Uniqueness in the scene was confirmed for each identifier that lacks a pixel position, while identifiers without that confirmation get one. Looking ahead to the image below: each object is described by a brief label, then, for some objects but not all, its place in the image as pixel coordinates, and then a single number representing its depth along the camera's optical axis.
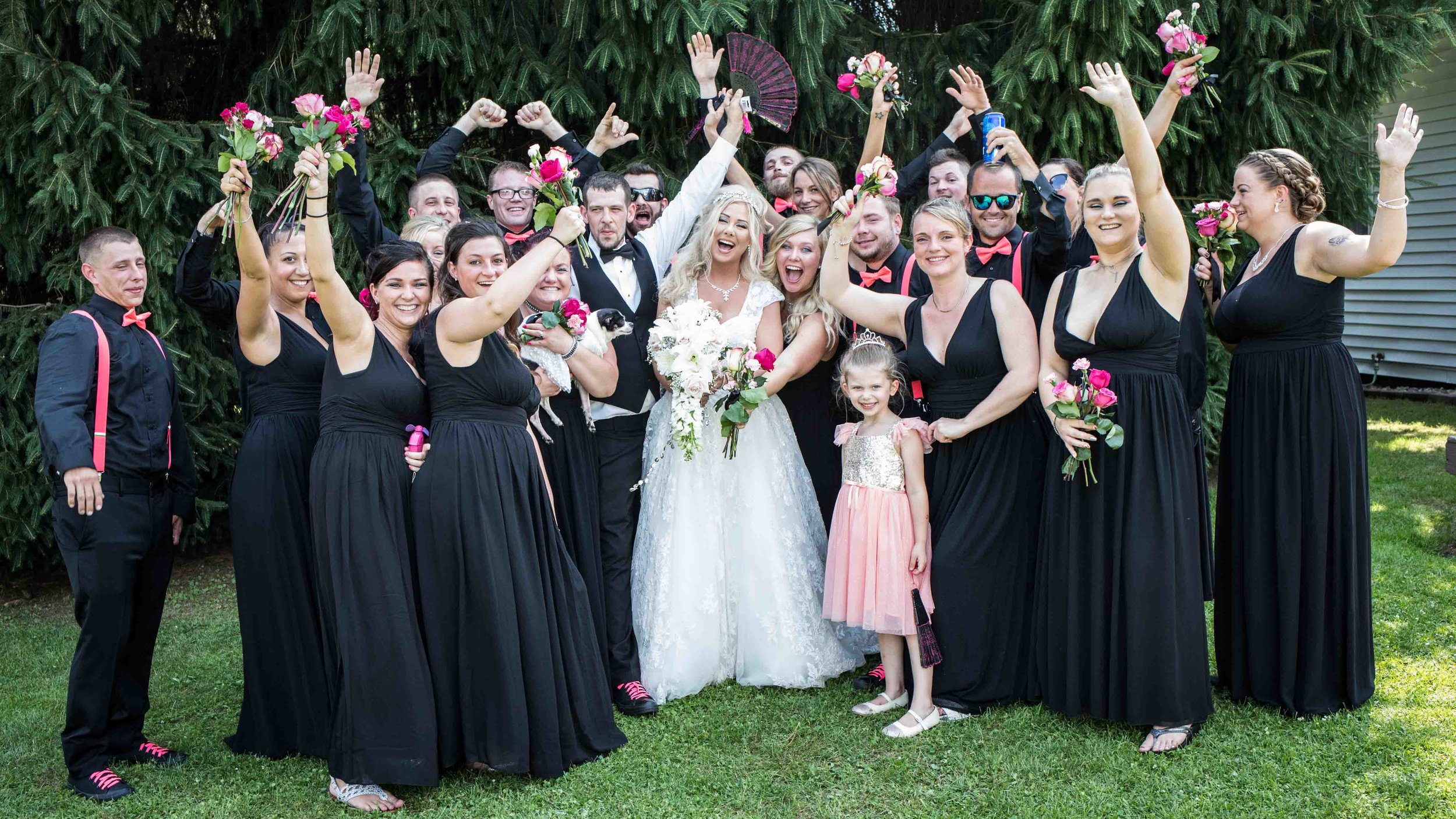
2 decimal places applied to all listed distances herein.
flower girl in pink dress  4.84
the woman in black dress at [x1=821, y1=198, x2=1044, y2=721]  4.78
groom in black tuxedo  5.27
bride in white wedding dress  5.31
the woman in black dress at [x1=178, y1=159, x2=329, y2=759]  4.62
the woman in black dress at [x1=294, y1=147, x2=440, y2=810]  4.15
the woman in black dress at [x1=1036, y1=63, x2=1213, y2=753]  4.35
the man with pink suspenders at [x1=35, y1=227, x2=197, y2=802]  4.44
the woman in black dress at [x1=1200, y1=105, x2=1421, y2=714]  4.50
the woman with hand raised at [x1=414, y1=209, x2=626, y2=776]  4.21
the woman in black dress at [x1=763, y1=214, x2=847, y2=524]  5.34
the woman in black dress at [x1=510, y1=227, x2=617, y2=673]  5.03
